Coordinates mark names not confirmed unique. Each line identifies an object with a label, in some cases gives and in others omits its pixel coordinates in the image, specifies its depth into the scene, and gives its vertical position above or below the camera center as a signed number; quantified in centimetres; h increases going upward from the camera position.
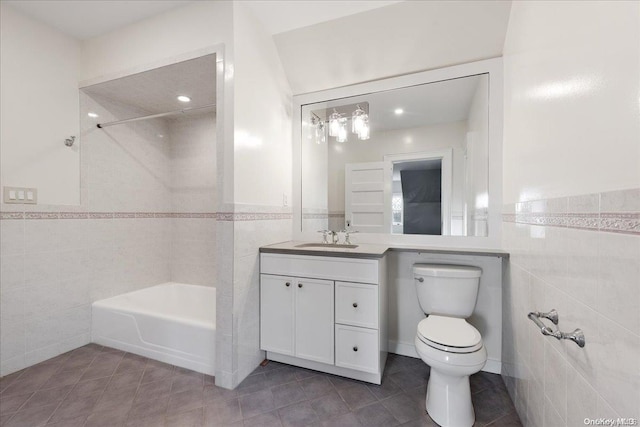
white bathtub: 190 -95
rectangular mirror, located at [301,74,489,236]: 203 +43
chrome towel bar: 86 -42
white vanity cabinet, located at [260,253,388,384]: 173 -71
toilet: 137 -72
